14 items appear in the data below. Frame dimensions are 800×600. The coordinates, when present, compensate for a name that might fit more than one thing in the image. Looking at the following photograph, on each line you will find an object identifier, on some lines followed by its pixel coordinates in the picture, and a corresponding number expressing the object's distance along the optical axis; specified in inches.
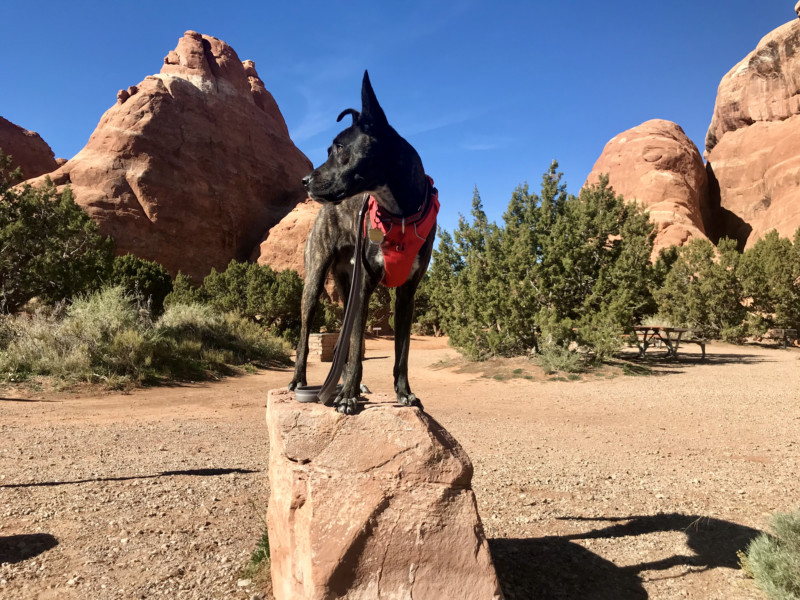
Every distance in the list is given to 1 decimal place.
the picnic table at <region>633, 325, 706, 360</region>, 704.4
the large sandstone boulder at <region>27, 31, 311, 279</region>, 1681.8
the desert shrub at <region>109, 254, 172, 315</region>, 891.4
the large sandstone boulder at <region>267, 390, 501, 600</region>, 93.4
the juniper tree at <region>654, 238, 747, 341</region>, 1038.4
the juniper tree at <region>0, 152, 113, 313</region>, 590.9
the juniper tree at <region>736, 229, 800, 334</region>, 1009.5
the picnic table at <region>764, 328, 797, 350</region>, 1000.9
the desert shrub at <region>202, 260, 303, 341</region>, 1111.6
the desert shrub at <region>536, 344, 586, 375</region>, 584.4
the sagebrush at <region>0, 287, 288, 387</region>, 438.9
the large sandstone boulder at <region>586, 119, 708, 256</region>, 1663.4
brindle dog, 102.7
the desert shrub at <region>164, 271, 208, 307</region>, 1048.8
